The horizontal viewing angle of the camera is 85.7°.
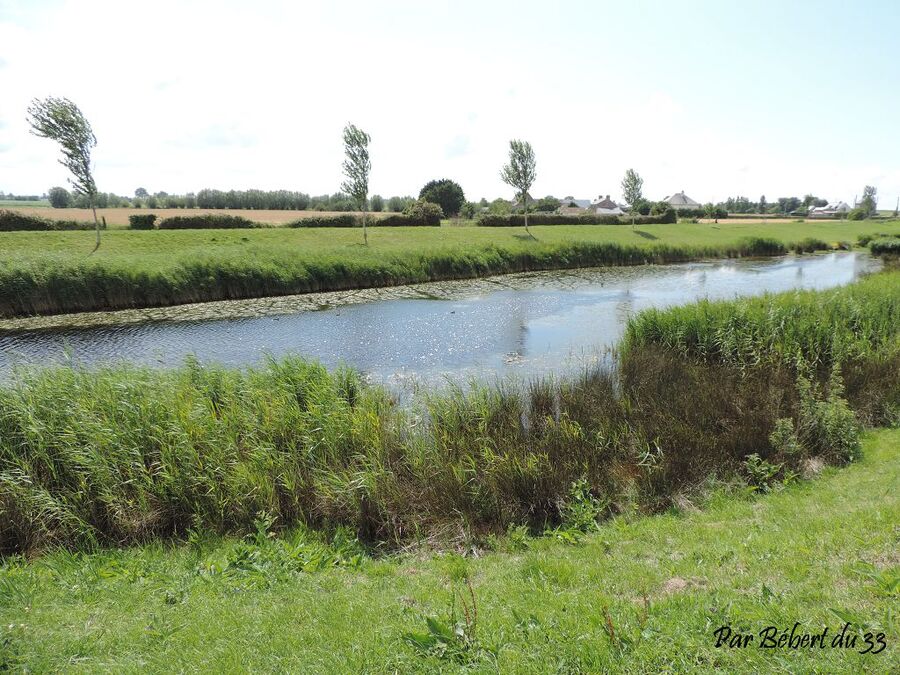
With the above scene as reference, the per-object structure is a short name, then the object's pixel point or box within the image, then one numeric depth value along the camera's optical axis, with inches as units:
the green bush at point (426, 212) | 2253.9
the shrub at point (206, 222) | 1730.1
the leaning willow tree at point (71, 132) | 1267.2
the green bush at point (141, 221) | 1701.5
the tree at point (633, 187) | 2701.8
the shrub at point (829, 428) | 339.6
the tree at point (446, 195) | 3572.8
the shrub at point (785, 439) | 327.0
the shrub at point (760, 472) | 307.4
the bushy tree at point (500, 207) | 2993.4
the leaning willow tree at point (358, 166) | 1695.4
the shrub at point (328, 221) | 2009.1
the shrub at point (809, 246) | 2091.9
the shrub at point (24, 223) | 1450.5
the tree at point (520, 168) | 2130.9
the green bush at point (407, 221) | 2136.8
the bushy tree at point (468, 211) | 3072.3
